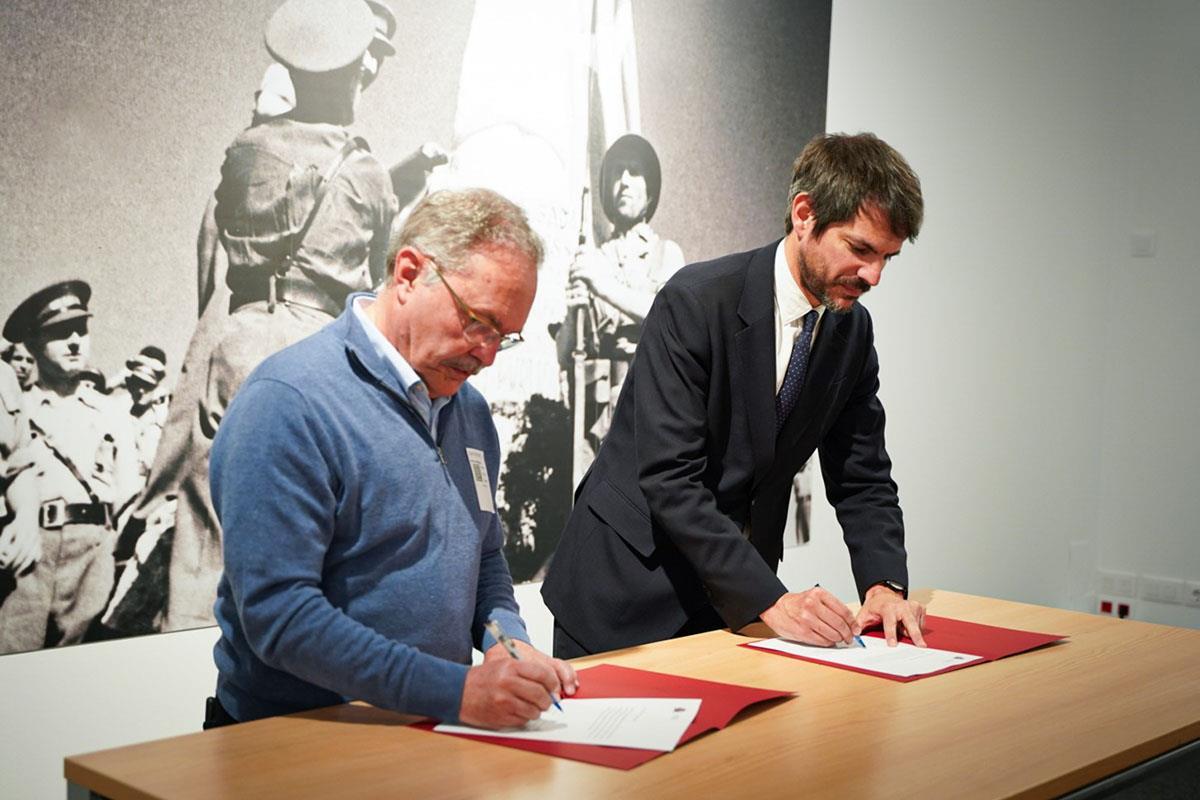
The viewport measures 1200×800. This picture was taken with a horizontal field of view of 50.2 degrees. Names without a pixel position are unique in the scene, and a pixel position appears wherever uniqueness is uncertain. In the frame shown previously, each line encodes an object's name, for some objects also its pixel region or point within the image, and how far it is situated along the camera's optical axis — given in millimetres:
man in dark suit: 2287
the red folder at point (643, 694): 1567
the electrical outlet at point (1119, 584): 6512
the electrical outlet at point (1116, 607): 6516
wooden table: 1458
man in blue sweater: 1611
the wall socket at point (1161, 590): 6305
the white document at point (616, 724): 1629
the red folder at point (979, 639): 2295
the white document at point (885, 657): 2135
